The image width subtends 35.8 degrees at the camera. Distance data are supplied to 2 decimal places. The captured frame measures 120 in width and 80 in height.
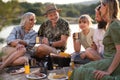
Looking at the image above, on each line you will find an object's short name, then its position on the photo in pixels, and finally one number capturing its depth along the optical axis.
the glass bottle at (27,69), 2.88
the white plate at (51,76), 2.62
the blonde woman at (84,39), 3.08
